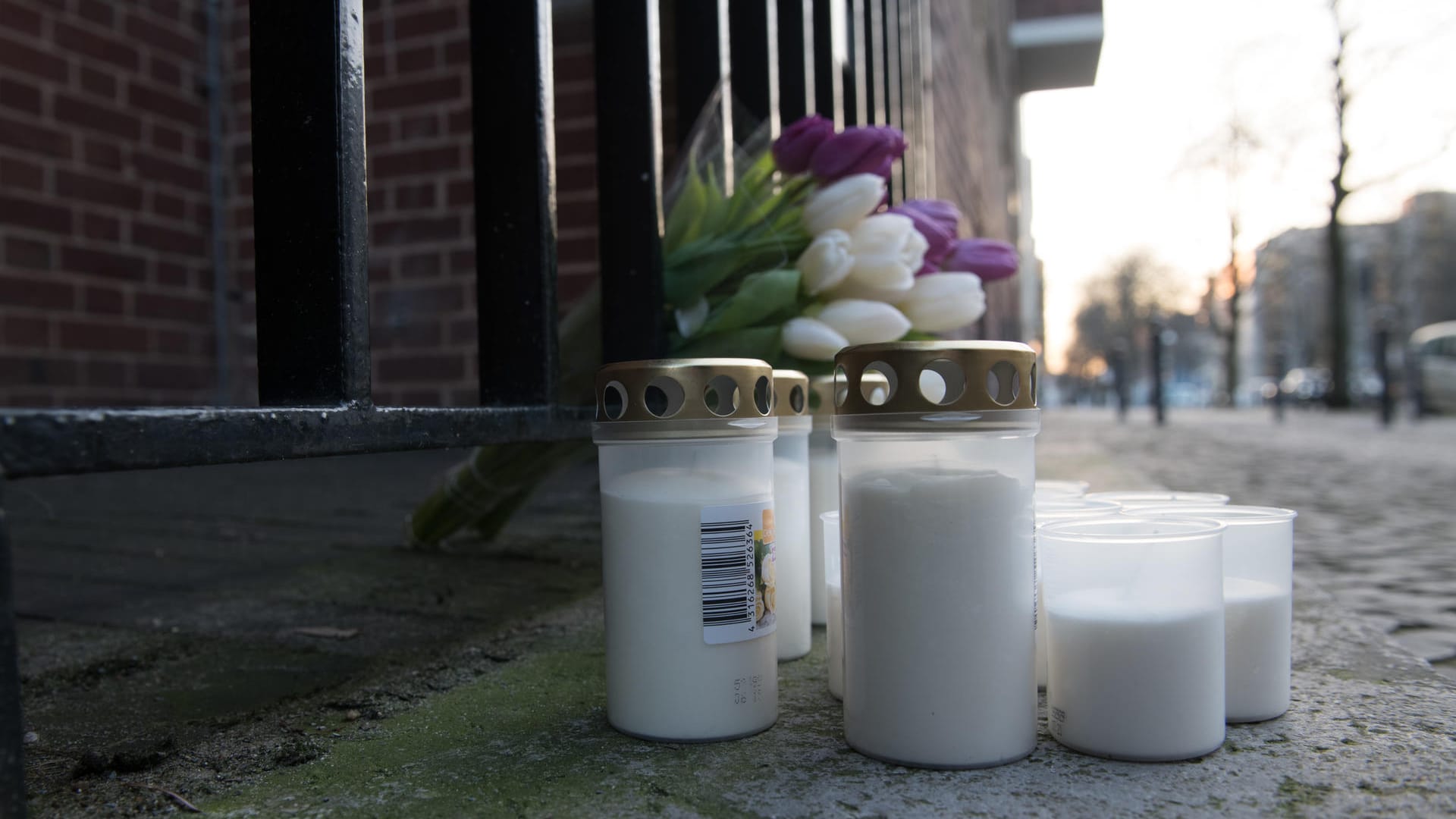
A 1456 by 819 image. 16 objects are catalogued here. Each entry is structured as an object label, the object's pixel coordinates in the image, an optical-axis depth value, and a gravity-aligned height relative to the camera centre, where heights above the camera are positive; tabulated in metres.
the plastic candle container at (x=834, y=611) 0.42 -0.09
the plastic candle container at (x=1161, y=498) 0.45 -0.05
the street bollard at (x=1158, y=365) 9.22 -0.06
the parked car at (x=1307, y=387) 17.89 -0.38
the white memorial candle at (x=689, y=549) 0.36 -0.05
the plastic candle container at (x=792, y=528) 0.47 -0.06
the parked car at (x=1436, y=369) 12.08 -0.14
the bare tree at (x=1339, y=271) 13.67 +0.50
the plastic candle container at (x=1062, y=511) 0.40 -0.05
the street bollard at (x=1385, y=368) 8.46 -0.09
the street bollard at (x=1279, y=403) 10.39 -0.26
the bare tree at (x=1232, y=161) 16.19 +1.43
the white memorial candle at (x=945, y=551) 0.33 -0.05
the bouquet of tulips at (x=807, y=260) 0.54 +0.06
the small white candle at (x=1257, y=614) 0.39 -0.08
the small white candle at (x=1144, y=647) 0.35 -0.08
